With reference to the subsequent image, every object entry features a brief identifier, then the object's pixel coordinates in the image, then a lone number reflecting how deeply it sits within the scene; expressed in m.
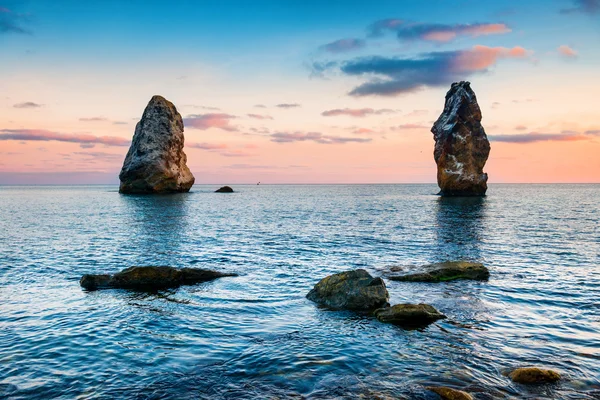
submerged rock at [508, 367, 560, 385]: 10.66
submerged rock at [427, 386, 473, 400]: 9.52
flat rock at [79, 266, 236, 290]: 21.20
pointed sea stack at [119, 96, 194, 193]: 119.81
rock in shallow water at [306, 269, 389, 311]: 17.77
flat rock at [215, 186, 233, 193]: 193.01
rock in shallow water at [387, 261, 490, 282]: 23.08
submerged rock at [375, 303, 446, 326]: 15.72
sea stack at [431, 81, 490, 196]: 100.69
